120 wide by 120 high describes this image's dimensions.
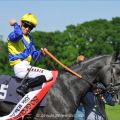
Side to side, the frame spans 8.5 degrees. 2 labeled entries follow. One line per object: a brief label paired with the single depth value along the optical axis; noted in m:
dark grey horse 14.56
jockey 14.64
